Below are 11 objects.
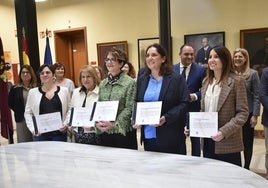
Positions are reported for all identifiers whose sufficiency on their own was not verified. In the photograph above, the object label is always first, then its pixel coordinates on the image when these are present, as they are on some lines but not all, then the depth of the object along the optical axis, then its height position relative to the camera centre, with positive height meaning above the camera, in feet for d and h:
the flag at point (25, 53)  15.57 +0.85
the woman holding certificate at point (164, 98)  7.58 -0.79
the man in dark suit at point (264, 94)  9.92 -1.01
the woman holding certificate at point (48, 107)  9.39 -1.23
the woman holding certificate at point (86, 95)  9.14 -0.82
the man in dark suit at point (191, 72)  10.62 -0.24
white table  4.98 -1.88
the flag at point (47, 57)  17.48 +0.71
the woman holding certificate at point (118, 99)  7.91 -0.84
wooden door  24.89 +1.47
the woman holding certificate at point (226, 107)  7.10 -1.00
